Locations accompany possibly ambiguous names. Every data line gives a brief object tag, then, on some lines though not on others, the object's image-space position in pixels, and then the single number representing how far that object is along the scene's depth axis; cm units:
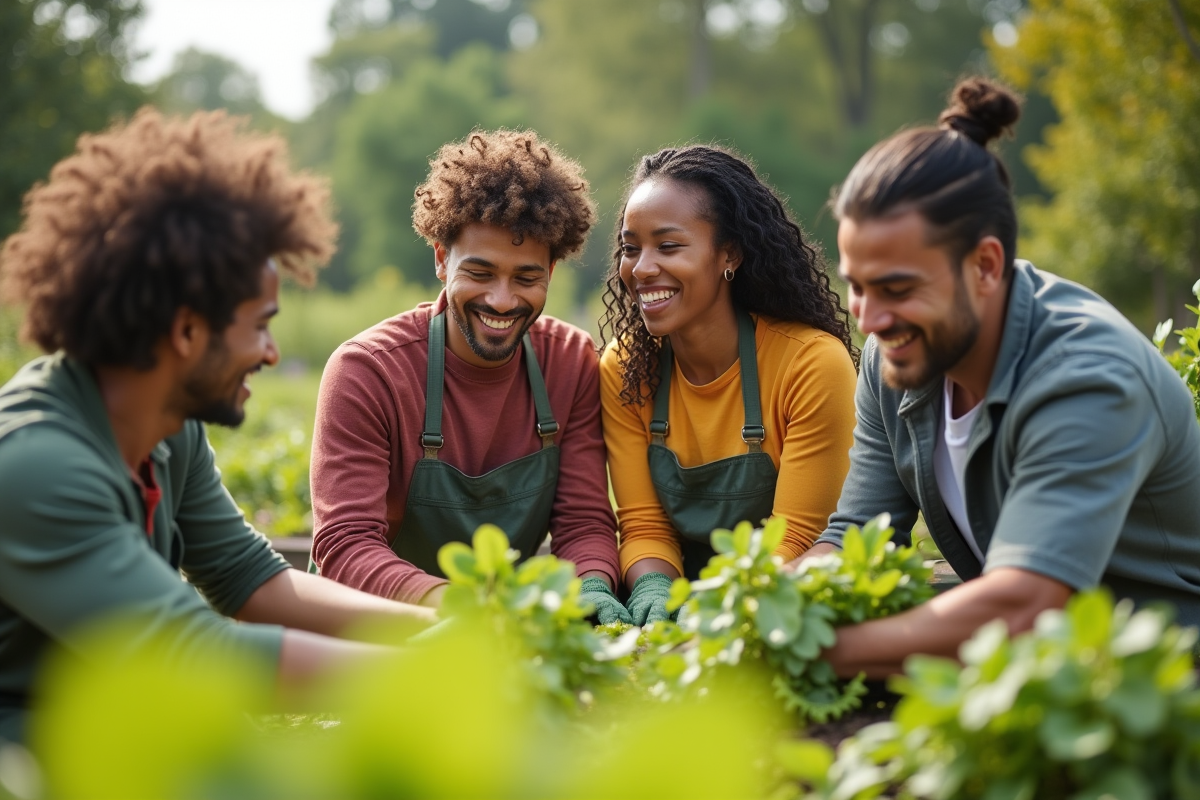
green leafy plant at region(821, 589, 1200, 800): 141
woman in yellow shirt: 352
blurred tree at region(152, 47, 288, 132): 6306
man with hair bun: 206
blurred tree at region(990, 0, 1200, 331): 1206
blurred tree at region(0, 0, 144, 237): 1756
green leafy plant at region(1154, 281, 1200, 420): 319
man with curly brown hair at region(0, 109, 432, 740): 195
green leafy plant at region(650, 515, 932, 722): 207
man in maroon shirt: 338
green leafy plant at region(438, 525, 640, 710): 191
